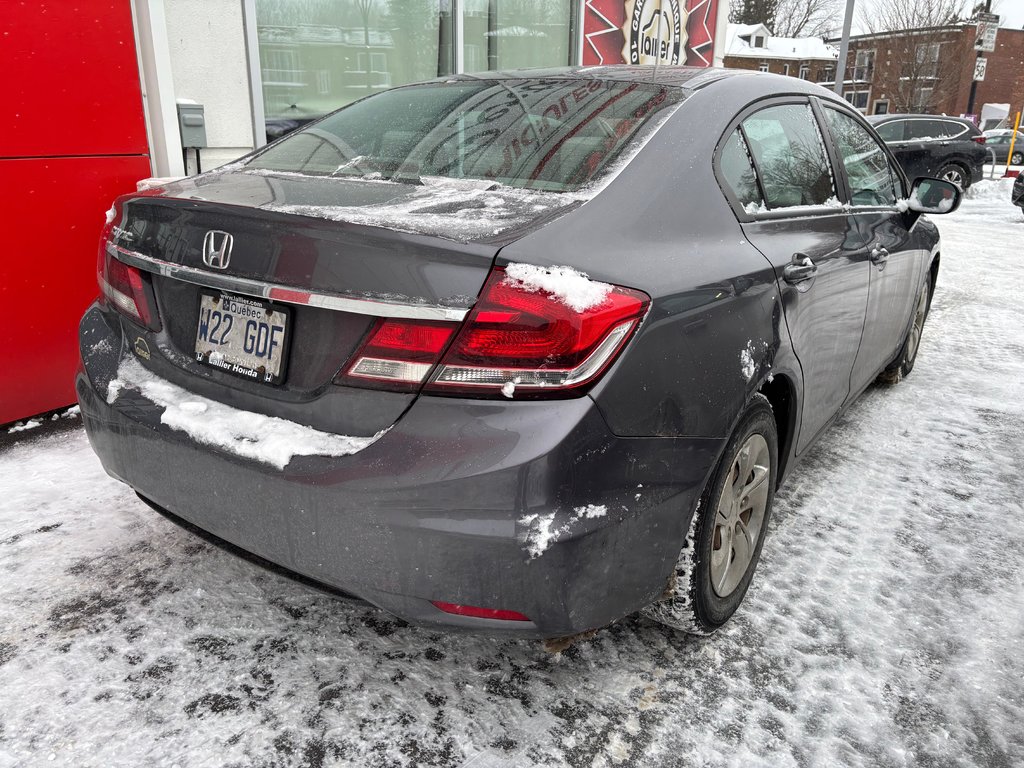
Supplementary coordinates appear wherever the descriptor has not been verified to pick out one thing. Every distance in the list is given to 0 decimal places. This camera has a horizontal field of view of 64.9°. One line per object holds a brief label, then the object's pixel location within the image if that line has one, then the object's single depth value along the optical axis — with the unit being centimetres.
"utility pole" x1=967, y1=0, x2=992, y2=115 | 3595
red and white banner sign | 858
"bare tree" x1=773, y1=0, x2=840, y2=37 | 6138
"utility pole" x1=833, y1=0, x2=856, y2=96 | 1462
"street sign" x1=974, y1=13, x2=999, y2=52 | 2947
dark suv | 1880
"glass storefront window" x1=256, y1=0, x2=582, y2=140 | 559
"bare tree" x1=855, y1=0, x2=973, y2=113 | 3575
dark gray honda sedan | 160
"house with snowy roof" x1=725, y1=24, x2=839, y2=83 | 5828
